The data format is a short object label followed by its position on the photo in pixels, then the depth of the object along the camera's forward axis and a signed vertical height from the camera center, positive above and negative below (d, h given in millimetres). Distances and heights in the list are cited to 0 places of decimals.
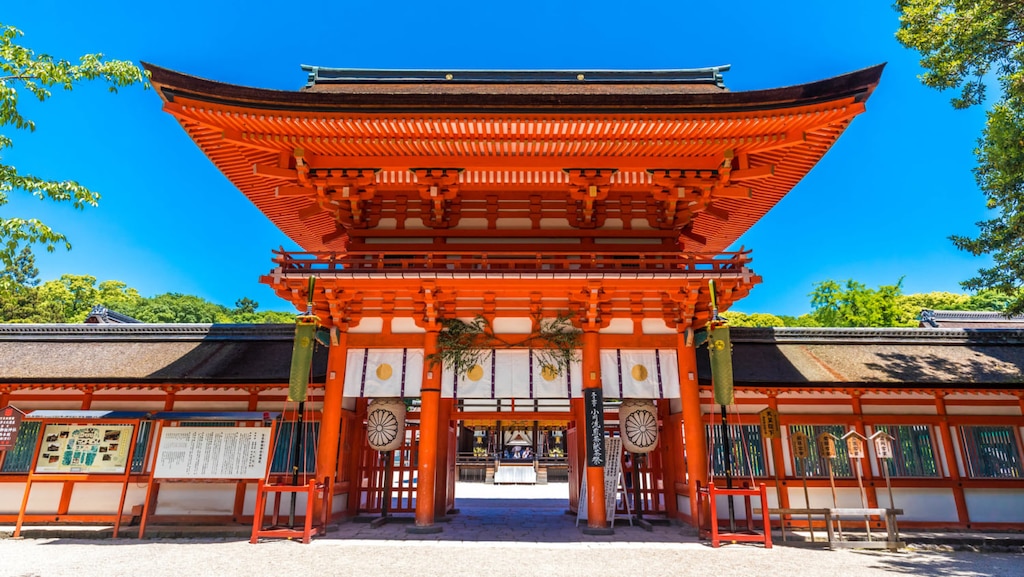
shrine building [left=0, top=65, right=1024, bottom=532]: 9438 +2523
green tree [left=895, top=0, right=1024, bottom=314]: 10289 +7472
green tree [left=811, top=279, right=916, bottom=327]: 32156 +8408
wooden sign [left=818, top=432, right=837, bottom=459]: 10727 -40
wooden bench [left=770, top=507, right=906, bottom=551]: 9109 -1392
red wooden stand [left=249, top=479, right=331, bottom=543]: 8930 -1341
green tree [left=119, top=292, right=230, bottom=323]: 66188 +17312
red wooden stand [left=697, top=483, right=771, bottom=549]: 8828 -1485
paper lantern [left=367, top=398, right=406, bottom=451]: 11414 +322
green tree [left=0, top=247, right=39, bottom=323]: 44562 +10852
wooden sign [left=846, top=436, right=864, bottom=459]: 10250 -53
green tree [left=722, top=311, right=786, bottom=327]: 50944 +11853
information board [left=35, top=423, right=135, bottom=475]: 10195 -215
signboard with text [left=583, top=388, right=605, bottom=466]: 10037 +223
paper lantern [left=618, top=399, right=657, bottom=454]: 11477 +284
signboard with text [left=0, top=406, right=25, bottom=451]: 10617 +218
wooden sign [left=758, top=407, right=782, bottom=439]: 10391 +395
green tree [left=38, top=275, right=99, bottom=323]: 48344 +15031
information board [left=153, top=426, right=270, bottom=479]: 9867 -254
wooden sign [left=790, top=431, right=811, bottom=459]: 10695 -44
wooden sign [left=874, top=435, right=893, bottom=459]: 10172 -49
